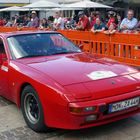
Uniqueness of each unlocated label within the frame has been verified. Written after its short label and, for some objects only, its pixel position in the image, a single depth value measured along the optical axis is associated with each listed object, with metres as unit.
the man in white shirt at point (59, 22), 16.98
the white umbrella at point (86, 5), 18.80
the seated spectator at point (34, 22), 17.83
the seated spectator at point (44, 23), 20.74
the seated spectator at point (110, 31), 10.08
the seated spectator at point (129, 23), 10.39
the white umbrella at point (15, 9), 30.58
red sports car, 4.16
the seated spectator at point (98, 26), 11.67
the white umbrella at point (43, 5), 22.58
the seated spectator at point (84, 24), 13.04
